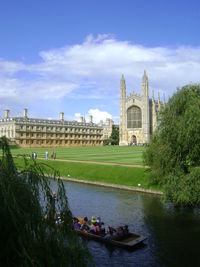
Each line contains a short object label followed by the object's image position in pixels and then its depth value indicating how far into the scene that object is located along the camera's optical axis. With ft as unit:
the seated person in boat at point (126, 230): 52.37
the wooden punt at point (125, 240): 49.67
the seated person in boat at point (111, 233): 51.83
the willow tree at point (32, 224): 24.62
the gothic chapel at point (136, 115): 365.61
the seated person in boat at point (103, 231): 53.64
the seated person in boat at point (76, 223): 55.36
